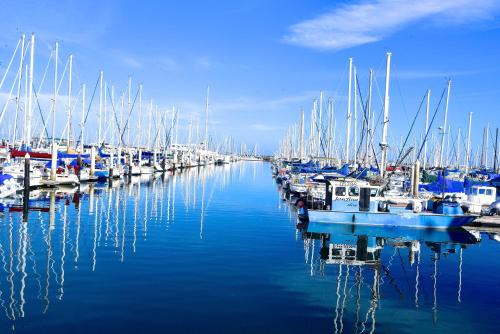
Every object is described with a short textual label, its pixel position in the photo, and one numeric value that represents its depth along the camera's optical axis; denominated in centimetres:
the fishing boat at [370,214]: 3045
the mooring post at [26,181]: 3586
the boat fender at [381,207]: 3203
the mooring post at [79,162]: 5546
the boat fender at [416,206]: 3317
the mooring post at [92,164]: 6047
